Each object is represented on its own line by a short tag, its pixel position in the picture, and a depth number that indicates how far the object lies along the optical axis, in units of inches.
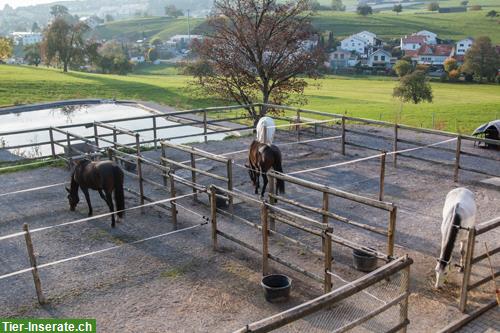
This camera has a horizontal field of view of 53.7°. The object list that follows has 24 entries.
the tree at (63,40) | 2272.4
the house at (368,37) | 4648.1
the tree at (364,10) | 6348.4
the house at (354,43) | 4471.0
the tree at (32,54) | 3132.1
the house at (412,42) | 4286.4
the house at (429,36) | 4472.9
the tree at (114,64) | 2925.7
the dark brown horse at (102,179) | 340.2
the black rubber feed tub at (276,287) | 243.4
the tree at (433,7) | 7618.1
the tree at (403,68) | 2674.7
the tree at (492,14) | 5384.8
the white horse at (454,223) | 242.2
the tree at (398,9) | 7416.3
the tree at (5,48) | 2407.7
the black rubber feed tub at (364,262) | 275.4
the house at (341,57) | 4014.5
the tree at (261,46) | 697.6
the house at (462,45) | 4013.3
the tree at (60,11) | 7628.9
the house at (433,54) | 3933.8
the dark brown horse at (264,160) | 394.3
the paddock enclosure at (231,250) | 231.0
